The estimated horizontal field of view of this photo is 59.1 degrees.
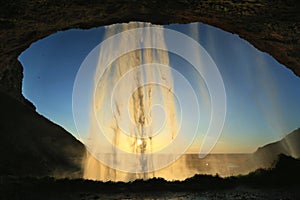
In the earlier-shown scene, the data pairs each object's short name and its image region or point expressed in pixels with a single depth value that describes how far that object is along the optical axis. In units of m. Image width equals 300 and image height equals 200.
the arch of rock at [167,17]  9.00
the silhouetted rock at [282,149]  21.31
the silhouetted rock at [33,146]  17.75
